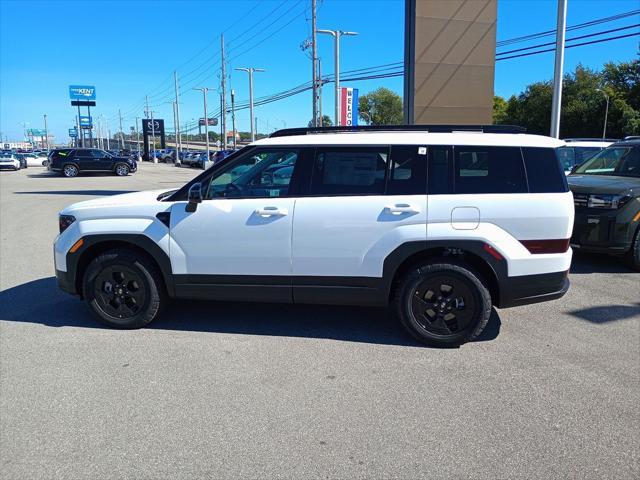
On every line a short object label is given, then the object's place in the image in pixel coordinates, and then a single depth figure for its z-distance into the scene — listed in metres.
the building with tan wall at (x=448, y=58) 14.15
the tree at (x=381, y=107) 88.56
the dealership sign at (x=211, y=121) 72.75
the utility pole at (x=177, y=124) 71.31
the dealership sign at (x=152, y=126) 80.38
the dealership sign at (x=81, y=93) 83.38
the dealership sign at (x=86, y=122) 99.31
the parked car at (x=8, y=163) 39.12
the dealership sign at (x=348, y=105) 28.03
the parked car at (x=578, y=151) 11.68
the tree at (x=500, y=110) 74.89
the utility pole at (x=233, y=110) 50.13
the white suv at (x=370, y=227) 4.36
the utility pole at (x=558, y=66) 12.73
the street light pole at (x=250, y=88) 44.59
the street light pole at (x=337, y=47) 29.10
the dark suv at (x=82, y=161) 30.09
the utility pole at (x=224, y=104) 52.19
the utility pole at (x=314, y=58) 31.48
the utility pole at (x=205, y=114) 59.62
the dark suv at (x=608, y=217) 6.93
